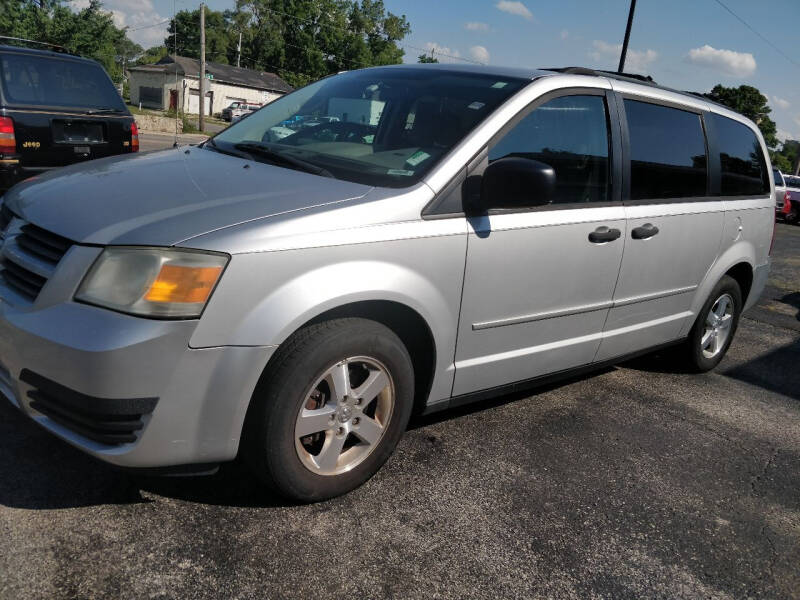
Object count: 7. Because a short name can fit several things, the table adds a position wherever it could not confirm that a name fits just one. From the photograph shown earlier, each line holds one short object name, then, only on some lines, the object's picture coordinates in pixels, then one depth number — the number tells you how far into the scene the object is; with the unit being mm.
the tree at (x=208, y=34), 96250
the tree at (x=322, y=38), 81438
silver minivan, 2199
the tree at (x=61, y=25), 38031
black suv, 6062
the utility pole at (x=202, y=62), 32484
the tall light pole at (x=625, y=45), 19641
